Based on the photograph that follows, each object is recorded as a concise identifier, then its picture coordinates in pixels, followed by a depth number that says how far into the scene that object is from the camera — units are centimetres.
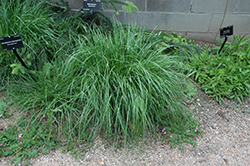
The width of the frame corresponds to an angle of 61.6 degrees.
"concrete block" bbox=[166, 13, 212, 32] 336
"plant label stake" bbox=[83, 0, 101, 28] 257
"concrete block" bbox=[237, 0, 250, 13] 324
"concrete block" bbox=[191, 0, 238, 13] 324
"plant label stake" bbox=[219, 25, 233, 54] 263
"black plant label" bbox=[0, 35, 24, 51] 203
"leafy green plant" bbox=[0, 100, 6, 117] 215
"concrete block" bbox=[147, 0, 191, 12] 328
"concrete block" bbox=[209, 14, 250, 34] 334
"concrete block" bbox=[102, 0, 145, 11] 328
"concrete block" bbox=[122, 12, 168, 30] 337
